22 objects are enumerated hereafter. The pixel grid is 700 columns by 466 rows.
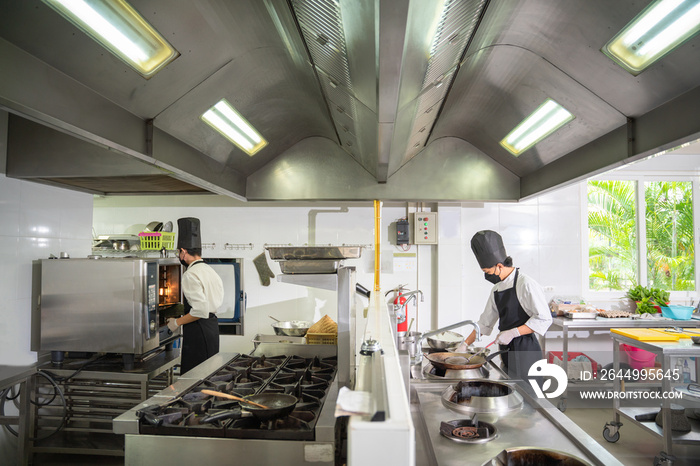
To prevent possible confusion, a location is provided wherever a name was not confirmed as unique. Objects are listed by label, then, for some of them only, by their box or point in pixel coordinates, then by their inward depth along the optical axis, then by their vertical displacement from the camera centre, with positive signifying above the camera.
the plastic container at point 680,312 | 4.07 -0.67
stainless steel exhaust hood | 1.36 +0.72
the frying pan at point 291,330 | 3.45 -0.76
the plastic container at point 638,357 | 4.29 -1.20
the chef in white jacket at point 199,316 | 3.07 -0.56
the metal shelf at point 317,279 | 1.80 -0.16
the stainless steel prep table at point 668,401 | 2.82 -1.13
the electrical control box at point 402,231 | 4.31 +0.15
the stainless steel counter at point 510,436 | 1.40 -0.74
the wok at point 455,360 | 2.24 -0.68
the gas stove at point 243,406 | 1.50 -0.70
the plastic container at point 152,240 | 3.88 +0.03
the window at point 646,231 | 4.87 +0.19
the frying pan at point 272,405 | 1.55 -0.67
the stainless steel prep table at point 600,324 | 3.97 -0.78
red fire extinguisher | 3.02 -0.56
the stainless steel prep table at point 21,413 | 2.69 -1.17
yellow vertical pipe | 4.05 +0.08
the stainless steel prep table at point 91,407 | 2.73 -1.14
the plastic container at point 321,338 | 2.79 -0.66
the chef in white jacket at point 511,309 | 2.79 -0.47
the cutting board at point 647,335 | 3.07 -0.70
